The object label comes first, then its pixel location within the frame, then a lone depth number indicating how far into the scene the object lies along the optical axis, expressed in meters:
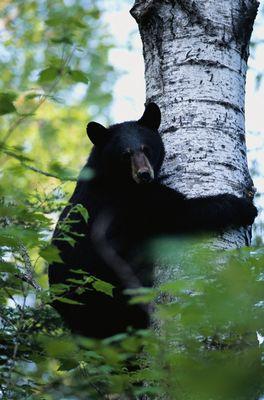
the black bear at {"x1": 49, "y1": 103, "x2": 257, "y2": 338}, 10.05
